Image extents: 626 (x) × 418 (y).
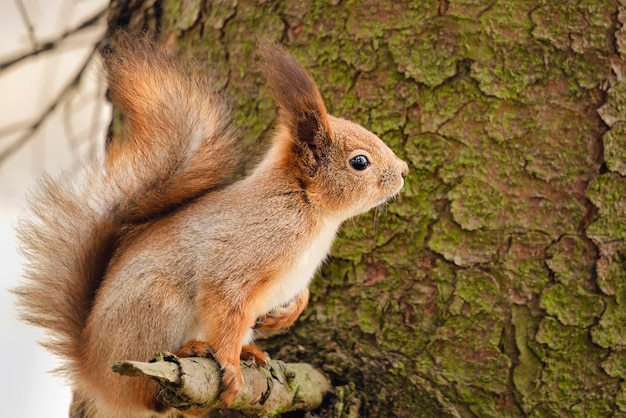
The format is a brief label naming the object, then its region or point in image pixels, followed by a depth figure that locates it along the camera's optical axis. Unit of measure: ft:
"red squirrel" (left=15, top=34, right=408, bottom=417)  10.27
